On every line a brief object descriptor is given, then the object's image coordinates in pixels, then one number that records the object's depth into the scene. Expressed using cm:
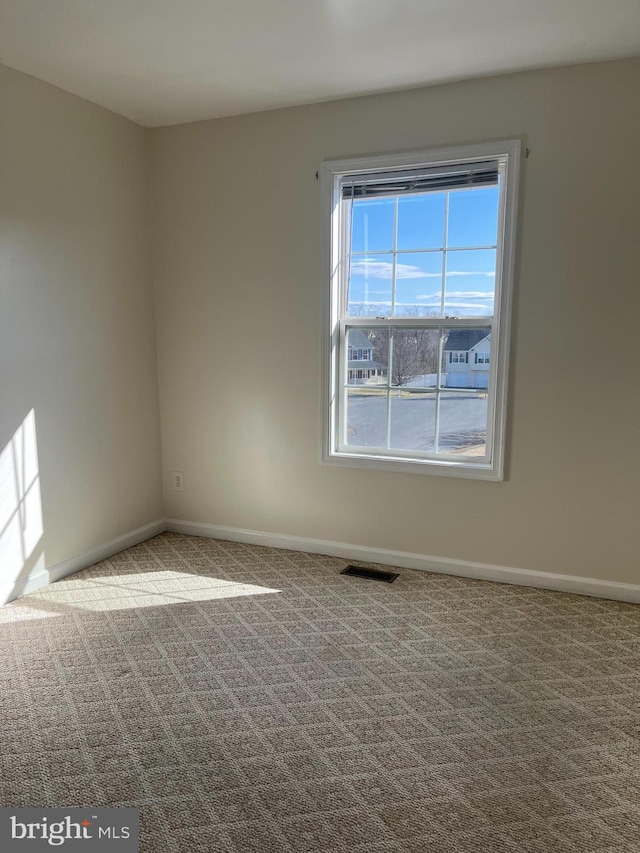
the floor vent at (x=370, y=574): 339
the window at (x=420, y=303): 319
